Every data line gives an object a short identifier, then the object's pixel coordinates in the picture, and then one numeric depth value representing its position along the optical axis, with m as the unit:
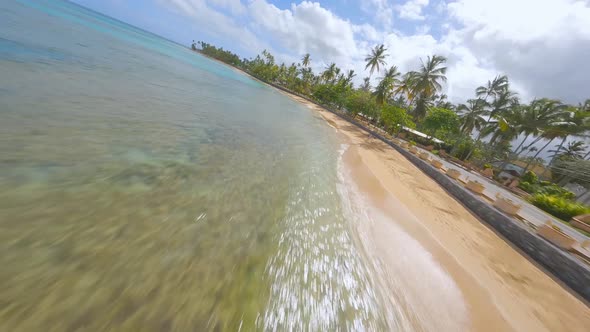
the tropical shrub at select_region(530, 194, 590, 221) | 13.18
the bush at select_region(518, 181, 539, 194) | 20.43
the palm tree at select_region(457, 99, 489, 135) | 28.70
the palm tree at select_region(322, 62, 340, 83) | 58.00
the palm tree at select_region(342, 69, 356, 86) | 51.43
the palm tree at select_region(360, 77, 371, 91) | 64.44
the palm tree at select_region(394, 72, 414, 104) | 29.41
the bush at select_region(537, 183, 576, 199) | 18.45
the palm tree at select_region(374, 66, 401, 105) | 33.72
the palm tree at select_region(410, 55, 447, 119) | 27.11
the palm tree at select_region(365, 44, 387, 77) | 38.88
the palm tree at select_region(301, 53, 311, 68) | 65.94
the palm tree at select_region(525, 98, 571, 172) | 23.48
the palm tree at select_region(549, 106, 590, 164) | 22.56
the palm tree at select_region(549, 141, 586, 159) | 30.62
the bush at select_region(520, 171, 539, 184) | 22.53
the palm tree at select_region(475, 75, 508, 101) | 25.81
